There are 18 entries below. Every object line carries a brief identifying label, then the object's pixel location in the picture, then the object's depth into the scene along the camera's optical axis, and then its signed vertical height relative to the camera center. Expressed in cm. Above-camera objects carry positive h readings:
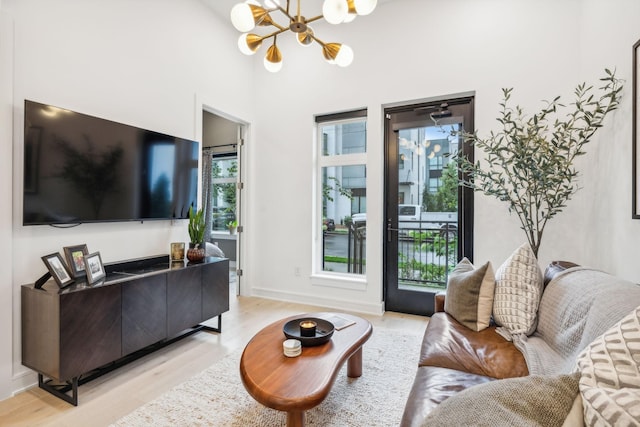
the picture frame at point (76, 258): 207 -31
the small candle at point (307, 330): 178 -66
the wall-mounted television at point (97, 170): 202 +33
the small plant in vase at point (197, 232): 294 -18
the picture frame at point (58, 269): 191 -36
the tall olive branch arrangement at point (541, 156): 230 +48
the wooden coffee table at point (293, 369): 130 -74
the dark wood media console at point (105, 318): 186 -72
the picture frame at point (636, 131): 182 +52
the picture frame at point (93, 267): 206 -37
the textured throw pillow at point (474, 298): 200 -53
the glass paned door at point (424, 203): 331 +15
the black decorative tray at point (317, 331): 173 -70
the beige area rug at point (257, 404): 173 -114
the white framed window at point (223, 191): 606 +46
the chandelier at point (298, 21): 187 +126
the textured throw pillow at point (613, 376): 73 -43
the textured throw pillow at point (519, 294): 185 -47
